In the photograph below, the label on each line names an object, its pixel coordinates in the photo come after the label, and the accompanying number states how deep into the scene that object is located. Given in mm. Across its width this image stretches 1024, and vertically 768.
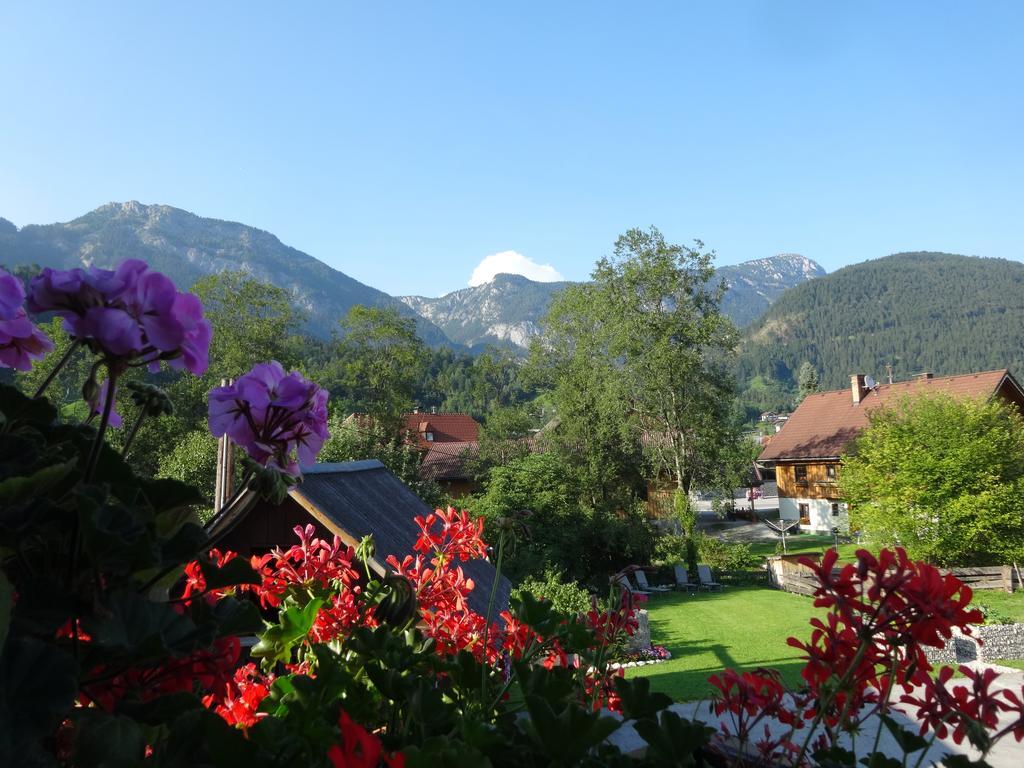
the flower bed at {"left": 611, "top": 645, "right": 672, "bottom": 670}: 12542
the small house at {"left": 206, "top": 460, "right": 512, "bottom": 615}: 4504
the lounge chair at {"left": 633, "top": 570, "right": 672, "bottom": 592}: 19955
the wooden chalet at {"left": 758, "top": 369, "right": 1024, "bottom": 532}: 32656
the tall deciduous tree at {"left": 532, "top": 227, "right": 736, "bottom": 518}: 26172
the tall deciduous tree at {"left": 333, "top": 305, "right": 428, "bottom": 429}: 30688
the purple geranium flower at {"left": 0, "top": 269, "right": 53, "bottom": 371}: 897
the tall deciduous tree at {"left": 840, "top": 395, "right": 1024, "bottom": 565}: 17719
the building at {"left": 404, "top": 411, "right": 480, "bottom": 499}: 32831
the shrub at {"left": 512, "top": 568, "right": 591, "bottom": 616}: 13016
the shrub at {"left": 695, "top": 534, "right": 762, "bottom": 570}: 23109
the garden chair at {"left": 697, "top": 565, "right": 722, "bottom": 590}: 20703
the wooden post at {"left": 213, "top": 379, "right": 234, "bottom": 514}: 3462
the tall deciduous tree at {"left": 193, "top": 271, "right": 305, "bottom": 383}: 29672
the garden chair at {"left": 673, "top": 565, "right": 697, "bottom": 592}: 20609
